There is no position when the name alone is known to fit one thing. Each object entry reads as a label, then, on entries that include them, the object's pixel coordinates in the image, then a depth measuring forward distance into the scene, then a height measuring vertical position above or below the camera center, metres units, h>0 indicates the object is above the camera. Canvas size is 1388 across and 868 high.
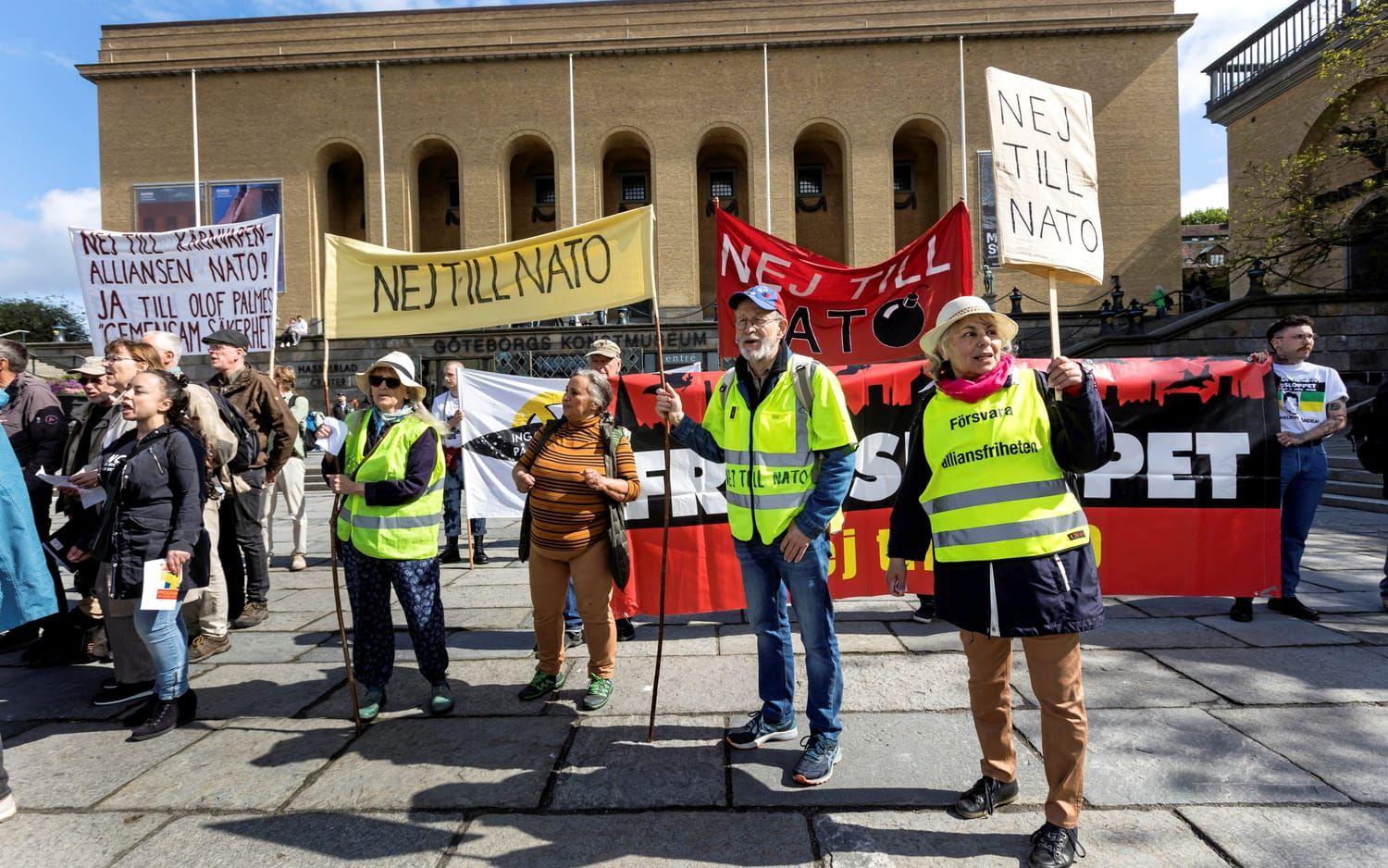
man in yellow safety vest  3.00 -0.23
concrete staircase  9.30 -0.92
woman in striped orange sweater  3.74 -0.39
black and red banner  4.95 -0.49
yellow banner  4.45 +1.01
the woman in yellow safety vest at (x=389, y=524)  3.64 -0.37
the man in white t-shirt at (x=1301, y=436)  4.94 -0.11
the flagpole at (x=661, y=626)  3.32 -0.88
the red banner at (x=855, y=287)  5.37 +1.11
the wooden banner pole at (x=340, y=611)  3.54 -0.81
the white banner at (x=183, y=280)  5.95 +1.49
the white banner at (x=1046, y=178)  2.94 +1.04
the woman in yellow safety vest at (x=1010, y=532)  2.45 -0.36
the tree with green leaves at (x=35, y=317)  51.28 +10.32
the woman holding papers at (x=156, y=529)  3.53 -0.35
